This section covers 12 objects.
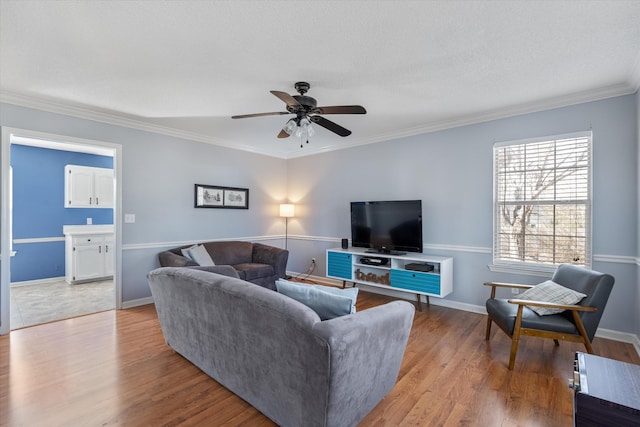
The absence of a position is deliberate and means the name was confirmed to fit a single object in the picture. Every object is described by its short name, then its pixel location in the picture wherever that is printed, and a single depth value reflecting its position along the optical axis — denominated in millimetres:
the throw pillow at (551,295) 2486
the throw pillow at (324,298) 1730
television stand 3762
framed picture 4816
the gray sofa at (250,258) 4359
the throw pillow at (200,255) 4047
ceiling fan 2582
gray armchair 2374
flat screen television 4094
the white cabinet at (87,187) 5484
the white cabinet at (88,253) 5238
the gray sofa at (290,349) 1453
